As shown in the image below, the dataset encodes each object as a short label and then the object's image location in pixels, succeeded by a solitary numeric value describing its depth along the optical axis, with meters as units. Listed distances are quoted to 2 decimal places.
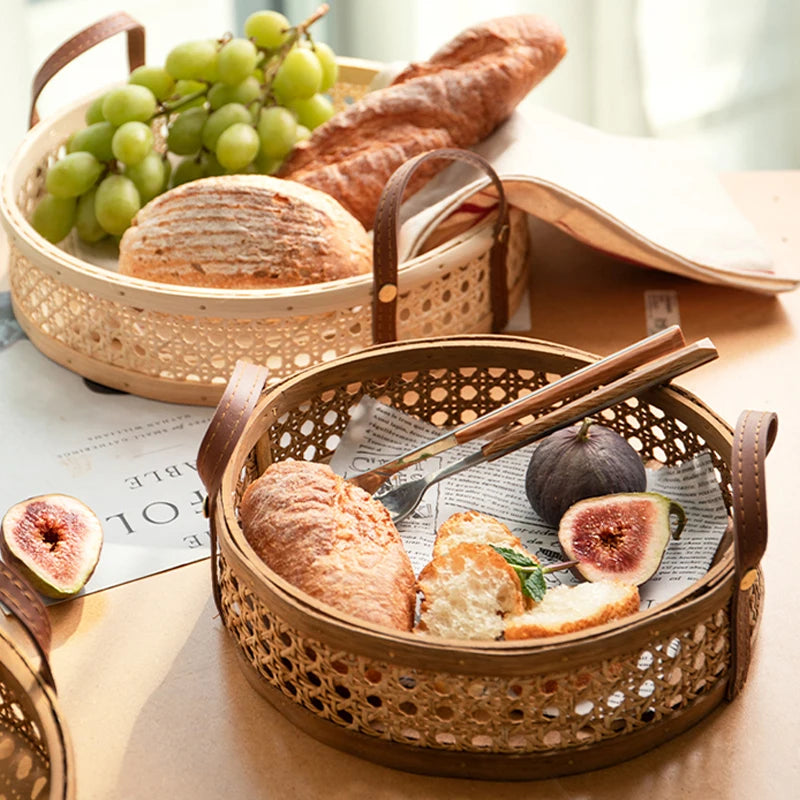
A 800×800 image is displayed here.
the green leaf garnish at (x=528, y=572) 0.99
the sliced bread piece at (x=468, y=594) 0.98
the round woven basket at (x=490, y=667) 0.93
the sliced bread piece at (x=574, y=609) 0.97
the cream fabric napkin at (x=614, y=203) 1.23
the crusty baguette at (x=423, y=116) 1.27
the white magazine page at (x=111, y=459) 1.10
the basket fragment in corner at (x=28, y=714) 0.92
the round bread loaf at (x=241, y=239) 1.19
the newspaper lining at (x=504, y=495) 1.02
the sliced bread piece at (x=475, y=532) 1.02
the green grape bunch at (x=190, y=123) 1.27
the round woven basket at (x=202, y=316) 1.17
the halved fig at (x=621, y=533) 1.02
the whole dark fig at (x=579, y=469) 1.06
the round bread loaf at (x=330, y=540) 0.98
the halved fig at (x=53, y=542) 1.05
